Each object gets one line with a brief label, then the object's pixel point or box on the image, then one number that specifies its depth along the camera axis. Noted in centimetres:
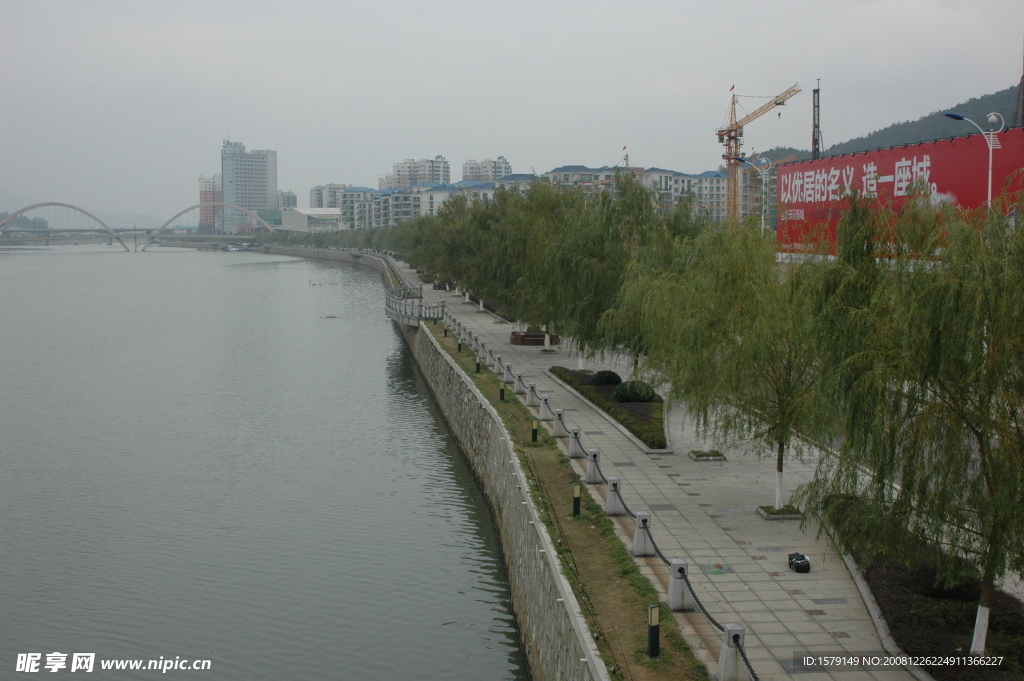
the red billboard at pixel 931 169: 2634
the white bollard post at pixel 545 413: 2412
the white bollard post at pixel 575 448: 1989
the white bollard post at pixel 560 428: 2217
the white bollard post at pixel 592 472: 1769
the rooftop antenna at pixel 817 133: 9006
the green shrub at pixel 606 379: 2802
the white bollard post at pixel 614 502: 1570
